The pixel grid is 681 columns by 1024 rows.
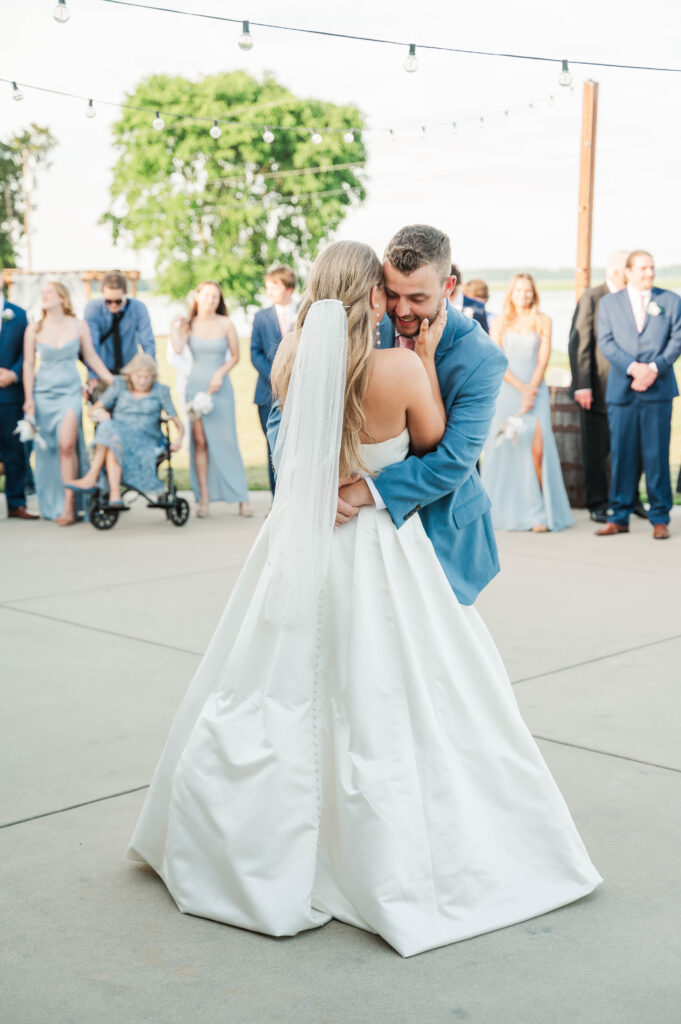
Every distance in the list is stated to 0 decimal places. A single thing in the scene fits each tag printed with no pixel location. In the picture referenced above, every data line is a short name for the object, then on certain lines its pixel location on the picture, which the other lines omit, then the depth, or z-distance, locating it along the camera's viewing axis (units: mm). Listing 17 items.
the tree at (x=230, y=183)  57438
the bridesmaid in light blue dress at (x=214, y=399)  10789
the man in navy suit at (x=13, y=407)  10805
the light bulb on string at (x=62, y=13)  8539
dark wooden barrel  11164
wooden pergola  44781
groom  3006
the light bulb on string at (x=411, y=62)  9344
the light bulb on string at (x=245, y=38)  9000
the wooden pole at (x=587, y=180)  13219
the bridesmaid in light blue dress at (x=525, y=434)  10188
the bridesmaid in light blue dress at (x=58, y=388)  10594
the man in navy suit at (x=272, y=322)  10141
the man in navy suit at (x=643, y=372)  9445
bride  2945
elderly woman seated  10000
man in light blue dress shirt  10664
